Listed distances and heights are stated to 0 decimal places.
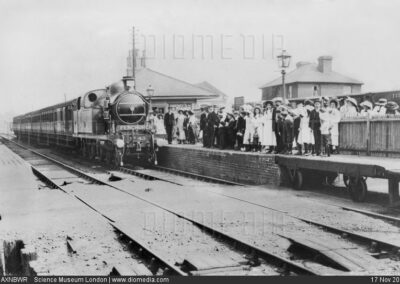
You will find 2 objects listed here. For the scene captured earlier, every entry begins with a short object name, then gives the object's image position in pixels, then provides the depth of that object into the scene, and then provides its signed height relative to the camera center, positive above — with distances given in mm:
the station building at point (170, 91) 42062 +3034
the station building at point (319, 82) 52000 +4606
